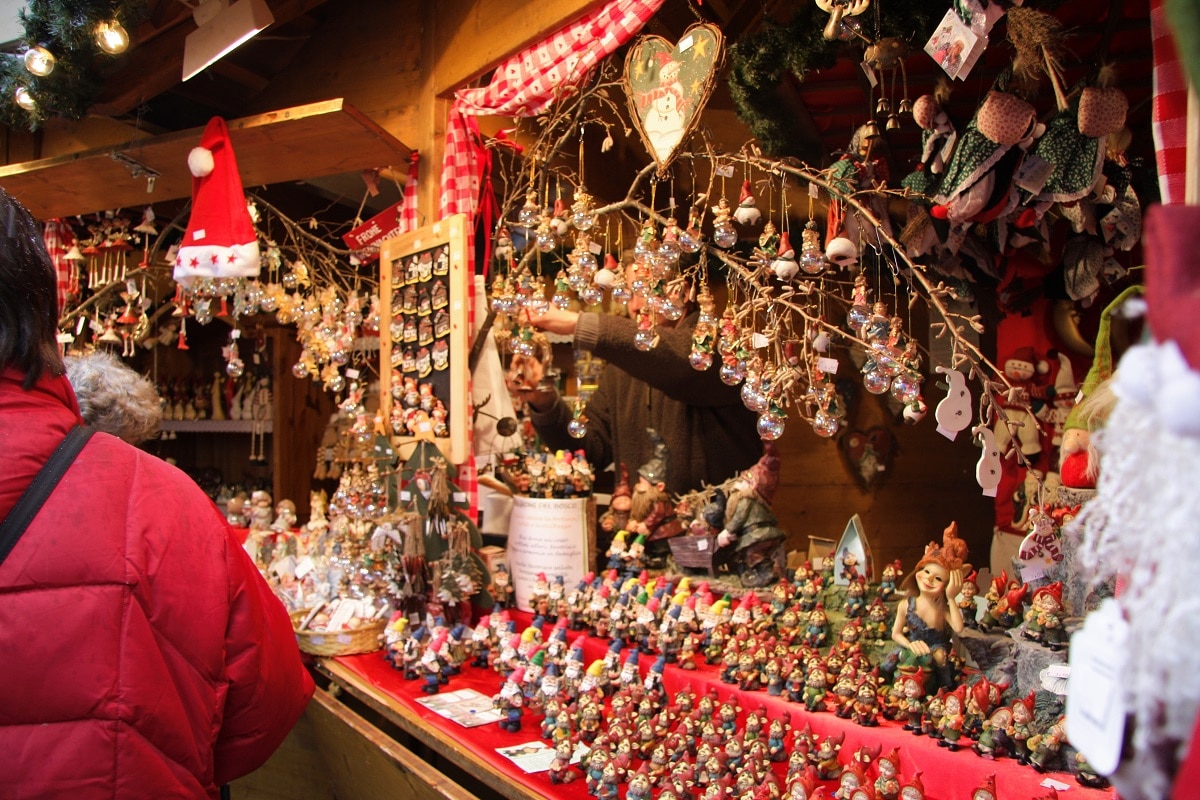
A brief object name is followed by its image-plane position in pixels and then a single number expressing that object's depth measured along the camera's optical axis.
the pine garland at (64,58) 2.62
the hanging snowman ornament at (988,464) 1.61
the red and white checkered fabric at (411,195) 3.07
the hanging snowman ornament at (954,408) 1.66
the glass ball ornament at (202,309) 3.29
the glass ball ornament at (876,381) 1.72
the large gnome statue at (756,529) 2.45
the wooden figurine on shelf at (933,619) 1.75
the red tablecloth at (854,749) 1.47
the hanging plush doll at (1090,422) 0.77
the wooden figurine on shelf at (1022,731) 1.50
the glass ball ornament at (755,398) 1.87
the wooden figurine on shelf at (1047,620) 1.60
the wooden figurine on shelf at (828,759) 1.58
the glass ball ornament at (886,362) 1.72
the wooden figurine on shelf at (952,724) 1.56
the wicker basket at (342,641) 2.53
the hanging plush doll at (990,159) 1.61
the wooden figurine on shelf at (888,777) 1.44
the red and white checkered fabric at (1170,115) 1.19
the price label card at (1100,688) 0.55
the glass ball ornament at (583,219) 2.22
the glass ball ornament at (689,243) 2.08
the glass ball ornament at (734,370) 1.99
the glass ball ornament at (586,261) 2.26
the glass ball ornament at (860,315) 1.77
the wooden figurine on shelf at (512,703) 1.93
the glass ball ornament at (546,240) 2.41
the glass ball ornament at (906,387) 1.69
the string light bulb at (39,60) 2.69
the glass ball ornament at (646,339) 2.17
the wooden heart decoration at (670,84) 2.03
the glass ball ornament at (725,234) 1.96
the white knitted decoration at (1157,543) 0.48
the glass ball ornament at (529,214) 2.42
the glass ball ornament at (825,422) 1.81
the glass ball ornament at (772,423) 1.84
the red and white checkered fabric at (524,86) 2.26
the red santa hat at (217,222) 2.75
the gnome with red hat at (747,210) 2.03
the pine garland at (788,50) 1.93
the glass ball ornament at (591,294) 2.31
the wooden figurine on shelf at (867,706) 1.69
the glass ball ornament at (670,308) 2.12
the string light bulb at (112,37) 2.61
